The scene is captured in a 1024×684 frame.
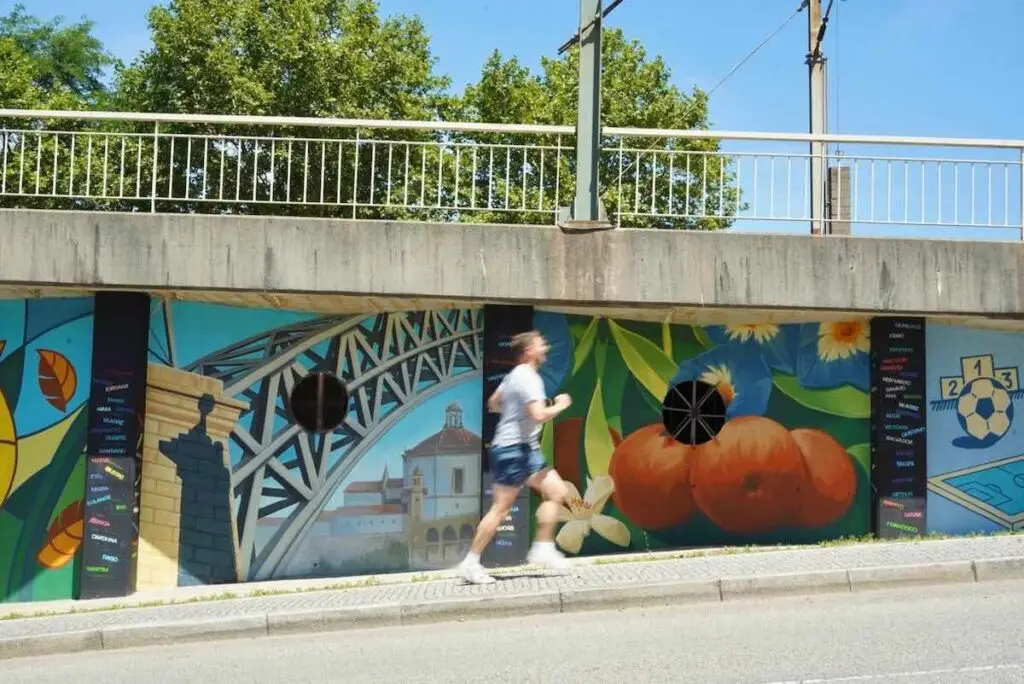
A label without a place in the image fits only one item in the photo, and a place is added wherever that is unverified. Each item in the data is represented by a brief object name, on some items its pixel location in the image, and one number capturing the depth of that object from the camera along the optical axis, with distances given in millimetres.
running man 7945
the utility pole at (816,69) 20125
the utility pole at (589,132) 10164
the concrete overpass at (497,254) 10000
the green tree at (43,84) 10547
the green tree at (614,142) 10516
